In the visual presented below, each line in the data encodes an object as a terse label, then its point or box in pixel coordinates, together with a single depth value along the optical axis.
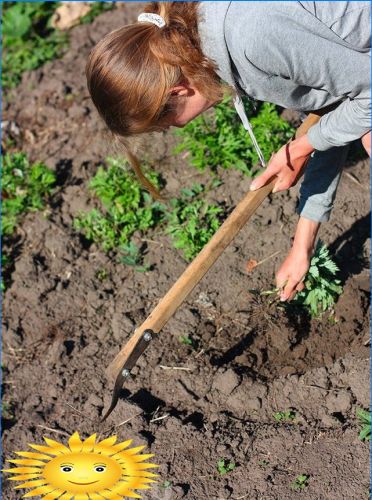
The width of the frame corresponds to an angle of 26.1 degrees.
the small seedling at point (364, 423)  3.27
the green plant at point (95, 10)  5.92
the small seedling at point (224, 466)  3.29
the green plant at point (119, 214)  4.45
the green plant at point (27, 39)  5.77
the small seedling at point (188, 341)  3.87
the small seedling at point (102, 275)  4.32
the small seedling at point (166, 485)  3.26
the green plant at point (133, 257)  4.27
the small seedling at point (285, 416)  3.47
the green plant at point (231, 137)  4.48
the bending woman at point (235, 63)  2.61
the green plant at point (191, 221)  4.21
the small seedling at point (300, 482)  3.16
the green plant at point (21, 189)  4.72
